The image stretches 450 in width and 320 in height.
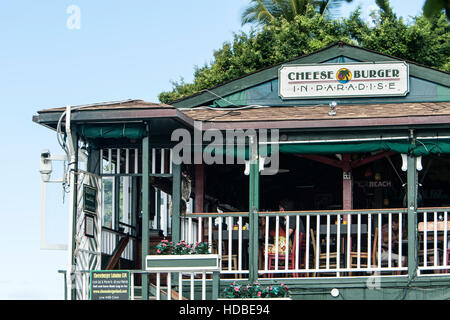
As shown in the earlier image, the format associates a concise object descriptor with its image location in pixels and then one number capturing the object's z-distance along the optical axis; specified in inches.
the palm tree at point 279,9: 1366.9
